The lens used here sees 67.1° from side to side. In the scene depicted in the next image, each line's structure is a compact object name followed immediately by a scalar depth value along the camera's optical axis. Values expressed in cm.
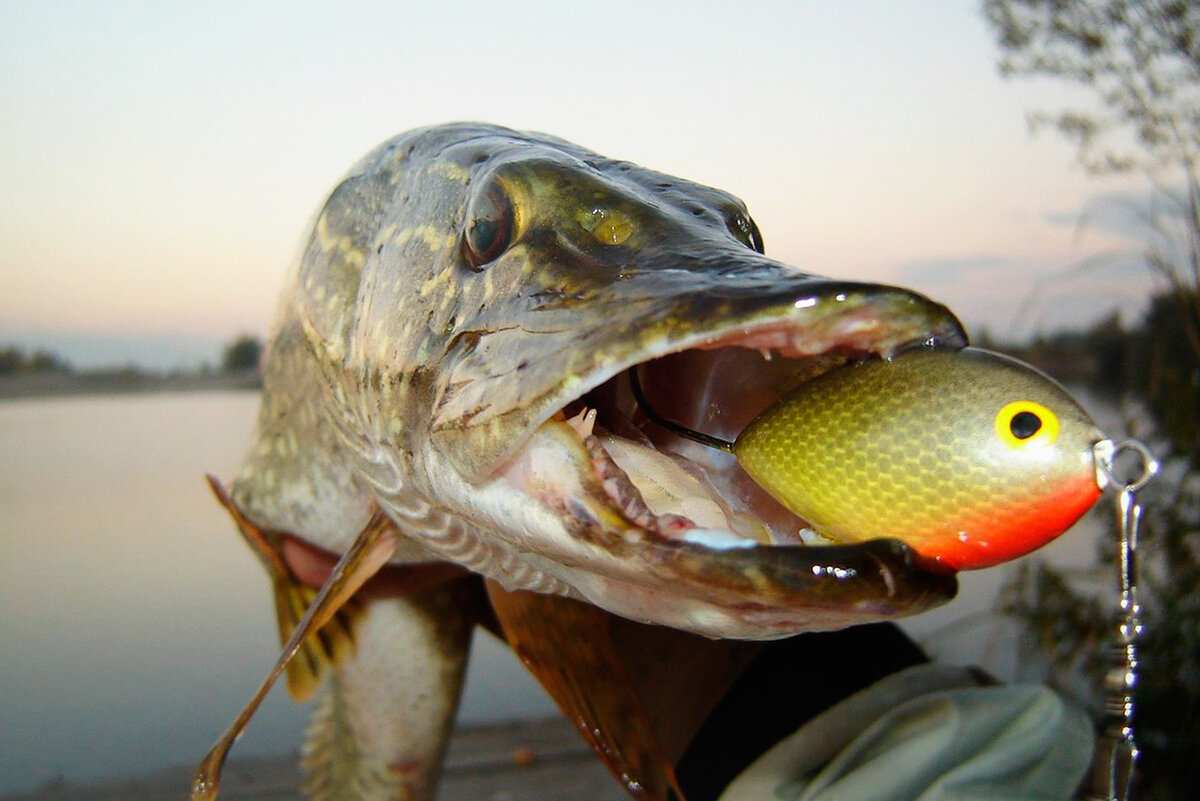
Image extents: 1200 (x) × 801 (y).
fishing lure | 17
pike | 16
